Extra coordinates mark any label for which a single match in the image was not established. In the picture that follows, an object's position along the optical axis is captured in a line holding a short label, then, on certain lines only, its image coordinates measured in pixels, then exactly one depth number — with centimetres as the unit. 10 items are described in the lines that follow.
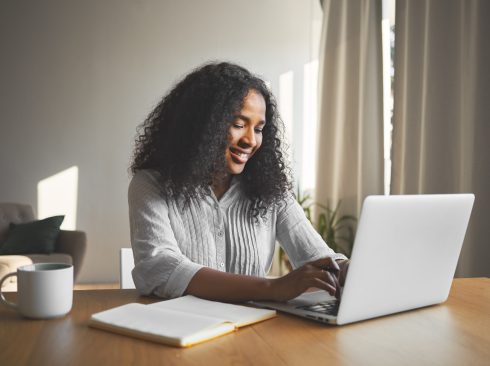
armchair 364
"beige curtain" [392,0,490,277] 283
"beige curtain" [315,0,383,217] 398
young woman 149
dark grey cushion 402
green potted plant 446
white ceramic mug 103
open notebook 90
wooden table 83
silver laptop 98
